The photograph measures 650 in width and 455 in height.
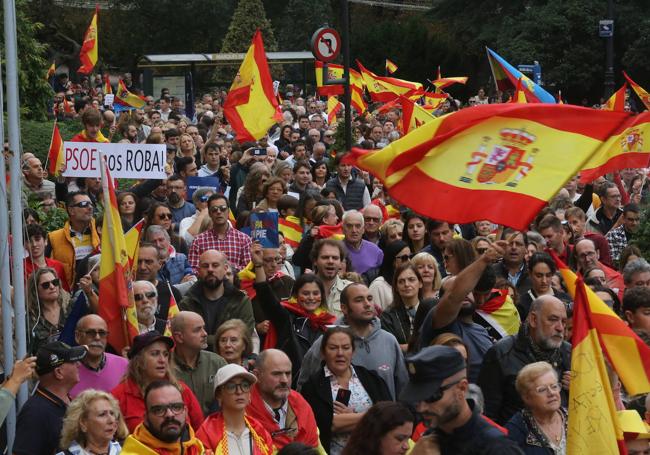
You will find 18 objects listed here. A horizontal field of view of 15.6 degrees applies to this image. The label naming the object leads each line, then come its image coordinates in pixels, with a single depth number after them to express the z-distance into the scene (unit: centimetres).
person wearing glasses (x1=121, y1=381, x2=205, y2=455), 1190
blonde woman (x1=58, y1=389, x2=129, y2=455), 1187
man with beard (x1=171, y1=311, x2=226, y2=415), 1409
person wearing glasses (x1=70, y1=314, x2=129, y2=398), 1383
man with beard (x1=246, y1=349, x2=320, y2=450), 1300
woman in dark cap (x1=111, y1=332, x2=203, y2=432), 1320
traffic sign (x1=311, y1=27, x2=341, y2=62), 3017
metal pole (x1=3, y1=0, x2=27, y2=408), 1291
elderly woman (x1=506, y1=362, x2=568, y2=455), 1195
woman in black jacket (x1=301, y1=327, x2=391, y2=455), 1363
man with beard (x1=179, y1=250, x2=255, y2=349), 1614
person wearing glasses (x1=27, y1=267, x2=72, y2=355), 1528
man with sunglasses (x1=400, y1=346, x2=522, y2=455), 907
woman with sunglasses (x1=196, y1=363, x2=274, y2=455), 1255
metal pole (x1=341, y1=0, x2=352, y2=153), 3184
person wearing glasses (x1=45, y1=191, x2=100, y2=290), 1885
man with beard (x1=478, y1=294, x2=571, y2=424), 1327
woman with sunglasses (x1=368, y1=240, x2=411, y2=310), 1883
